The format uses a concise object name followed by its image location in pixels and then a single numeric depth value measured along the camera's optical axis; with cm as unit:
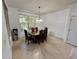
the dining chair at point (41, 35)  309
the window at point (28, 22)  448
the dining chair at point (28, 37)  319
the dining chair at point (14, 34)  354
